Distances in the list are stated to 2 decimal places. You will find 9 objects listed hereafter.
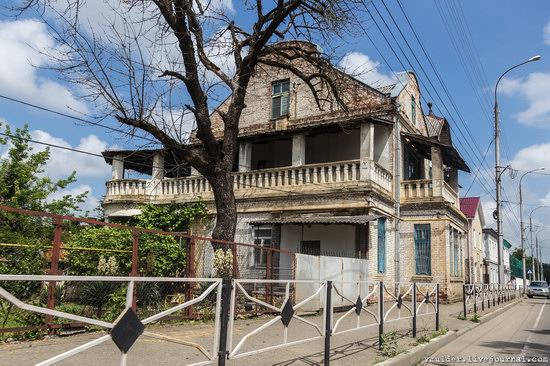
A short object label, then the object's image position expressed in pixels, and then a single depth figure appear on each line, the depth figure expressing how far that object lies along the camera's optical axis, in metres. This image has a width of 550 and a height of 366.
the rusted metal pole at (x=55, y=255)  7.65
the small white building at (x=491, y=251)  47.09
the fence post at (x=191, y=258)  10.75
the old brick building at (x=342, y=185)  17.52
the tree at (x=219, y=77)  11.68
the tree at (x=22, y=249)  7.09
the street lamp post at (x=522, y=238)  39.84
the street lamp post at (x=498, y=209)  25.91
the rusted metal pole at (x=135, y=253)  9.25
